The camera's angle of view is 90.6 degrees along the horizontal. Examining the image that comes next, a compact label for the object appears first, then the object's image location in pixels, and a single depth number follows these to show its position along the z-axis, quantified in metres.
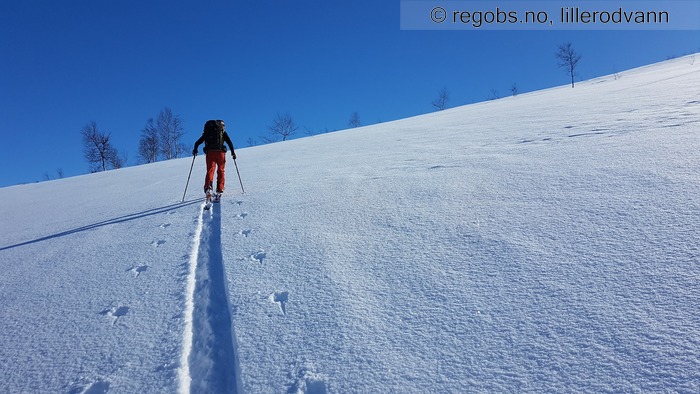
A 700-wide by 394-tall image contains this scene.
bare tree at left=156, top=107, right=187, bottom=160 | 37.72
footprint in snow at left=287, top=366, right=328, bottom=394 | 1.84
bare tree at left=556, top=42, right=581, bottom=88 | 38.91
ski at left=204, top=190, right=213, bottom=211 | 5.82
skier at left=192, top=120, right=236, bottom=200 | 6.51
